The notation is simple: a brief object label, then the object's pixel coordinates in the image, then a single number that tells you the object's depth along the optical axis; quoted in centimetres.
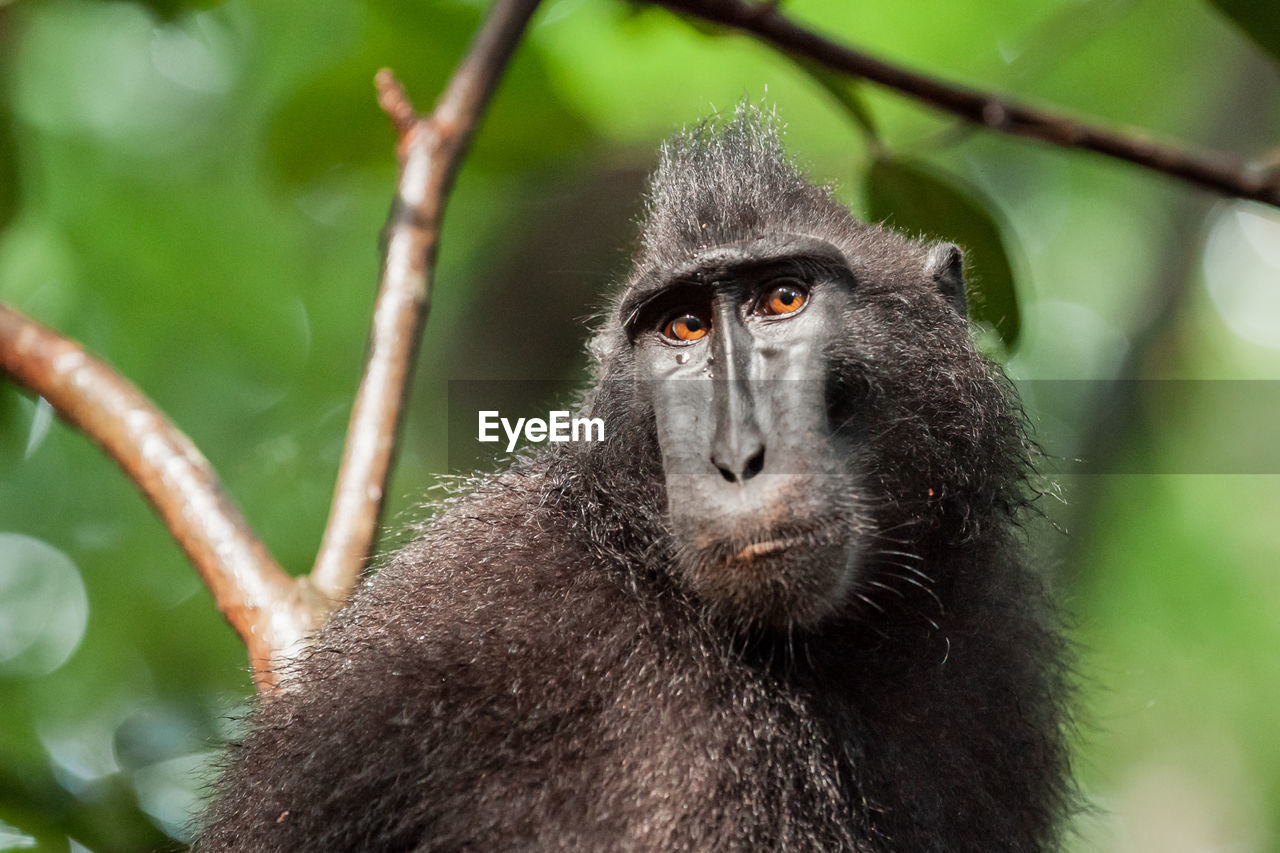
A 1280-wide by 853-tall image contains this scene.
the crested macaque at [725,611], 615
